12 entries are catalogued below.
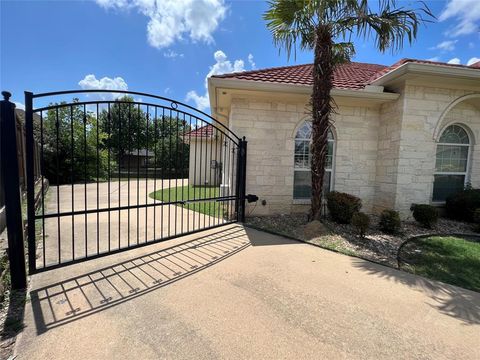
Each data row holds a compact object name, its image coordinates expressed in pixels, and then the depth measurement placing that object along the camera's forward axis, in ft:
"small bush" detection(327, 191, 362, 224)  21.81
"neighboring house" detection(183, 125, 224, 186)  52.61
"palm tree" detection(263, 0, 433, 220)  18.99
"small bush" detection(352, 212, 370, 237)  18.36
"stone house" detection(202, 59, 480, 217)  23.54
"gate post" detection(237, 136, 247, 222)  21.04
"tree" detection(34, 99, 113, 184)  55.11
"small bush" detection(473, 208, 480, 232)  21.58
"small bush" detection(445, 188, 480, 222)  23.39
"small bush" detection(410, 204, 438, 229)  21.89
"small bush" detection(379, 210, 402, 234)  20.18
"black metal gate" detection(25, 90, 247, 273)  10.78
